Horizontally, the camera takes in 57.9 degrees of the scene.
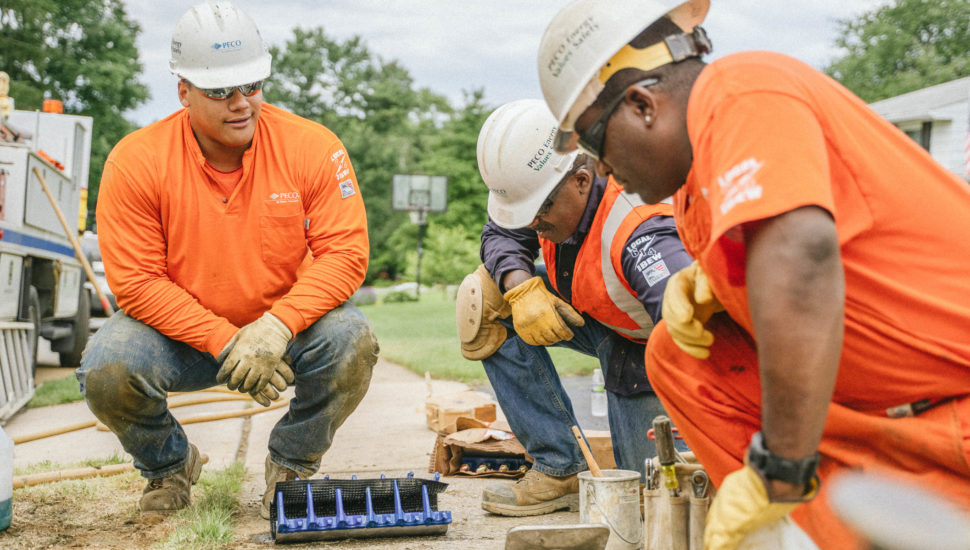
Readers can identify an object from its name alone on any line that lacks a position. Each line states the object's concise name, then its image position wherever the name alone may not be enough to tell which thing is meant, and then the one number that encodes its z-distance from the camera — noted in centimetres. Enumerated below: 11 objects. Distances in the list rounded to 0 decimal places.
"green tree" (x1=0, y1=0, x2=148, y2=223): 3359
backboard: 3819
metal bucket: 264
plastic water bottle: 552
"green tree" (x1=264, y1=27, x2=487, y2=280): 4494
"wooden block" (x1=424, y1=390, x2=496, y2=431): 447
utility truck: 639
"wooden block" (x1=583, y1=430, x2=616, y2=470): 366
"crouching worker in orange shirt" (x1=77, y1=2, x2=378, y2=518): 321
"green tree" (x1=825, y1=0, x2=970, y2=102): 4628
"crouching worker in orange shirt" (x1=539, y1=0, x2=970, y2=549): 148
